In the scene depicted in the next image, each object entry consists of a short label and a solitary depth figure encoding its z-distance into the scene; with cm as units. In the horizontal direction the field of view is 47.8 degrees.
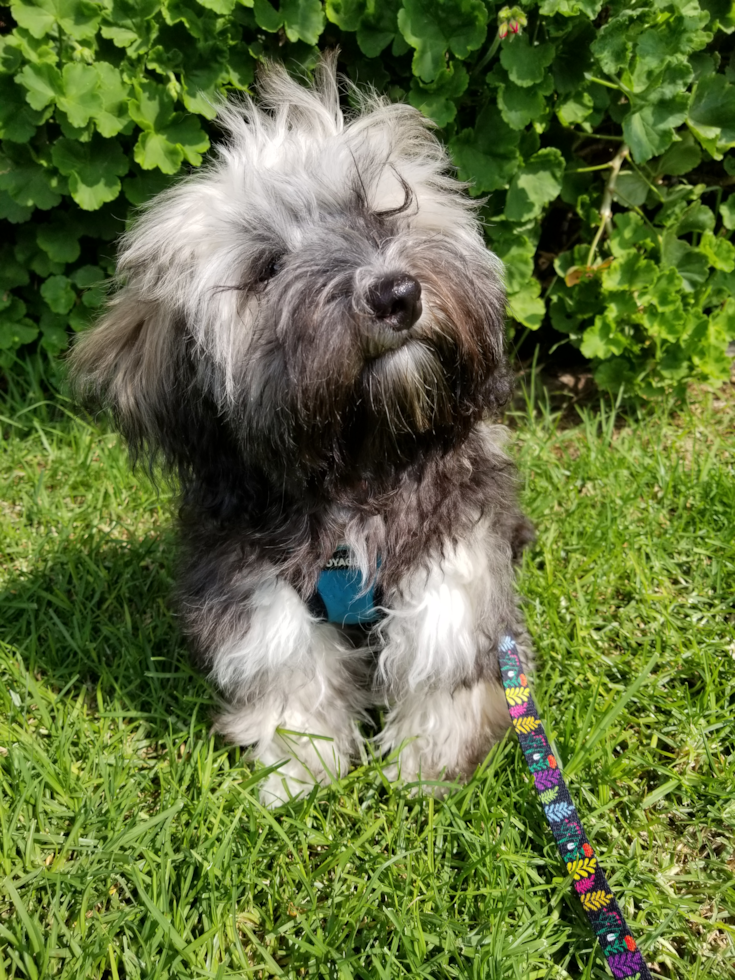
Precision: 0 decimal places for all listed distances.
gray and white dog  42
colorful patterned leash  43
